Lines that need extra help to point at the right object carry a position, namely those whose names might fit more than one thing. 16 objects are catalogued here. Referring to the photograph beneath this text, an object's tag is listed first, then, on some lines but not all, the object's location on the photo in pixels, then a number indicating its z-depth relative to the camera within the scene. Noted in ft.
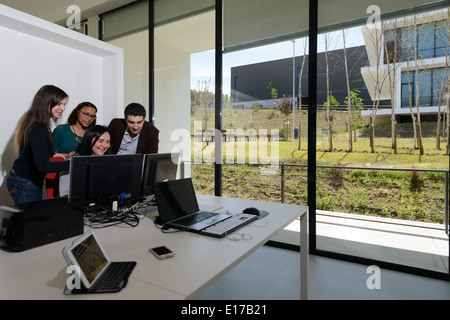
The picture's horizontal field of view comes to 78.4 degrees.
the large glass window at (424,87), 8.33
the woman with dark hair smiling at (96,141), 7.63
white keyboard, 4.95
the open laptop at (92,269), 3.08
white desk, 3.12
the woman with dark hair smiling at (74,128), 8.73
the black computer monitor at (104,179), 5.48
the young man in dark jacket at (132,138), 9.37
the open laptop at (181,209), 5.36
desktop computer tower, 4.13
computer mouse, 6.25
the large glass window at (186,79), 12.12
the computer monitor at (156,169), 6.82
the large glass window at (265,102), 10.26
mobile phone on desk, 3.97
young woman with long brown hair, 6.89
